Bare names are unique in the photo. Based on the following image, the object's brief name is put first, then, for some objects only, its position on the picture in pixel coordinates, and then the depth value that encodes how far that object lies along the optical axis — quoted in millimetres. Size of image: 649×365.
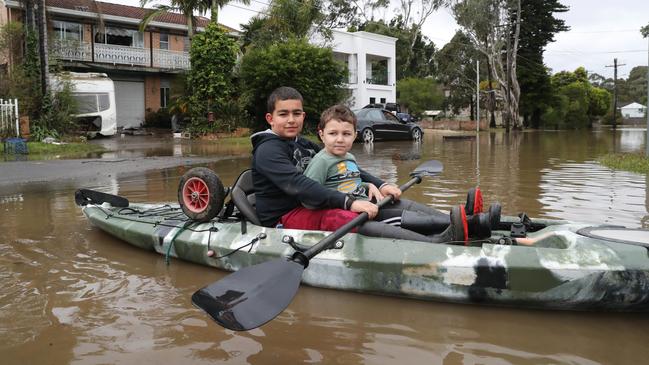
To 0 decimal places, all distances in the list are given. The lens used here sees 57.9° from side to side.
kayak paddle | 2750
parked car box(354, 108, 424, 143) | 20812
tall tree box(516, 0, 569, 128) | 38750
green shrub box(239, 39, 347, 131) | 22359
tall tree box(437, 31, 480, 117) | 45188
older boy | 3914
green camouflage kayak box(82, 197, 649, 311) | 3264
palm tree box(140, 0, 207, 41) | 22531
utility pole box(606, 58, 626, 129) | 57806
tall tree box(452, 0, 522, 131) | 36156
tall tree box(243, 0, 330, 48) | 24938
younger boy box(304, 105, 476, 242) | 3934
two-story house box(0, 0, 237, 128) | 23281
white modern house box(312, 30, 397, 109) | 32062
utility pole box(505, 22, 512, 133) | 37375
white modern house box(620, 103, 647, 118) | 75012
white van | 20375
